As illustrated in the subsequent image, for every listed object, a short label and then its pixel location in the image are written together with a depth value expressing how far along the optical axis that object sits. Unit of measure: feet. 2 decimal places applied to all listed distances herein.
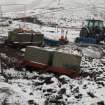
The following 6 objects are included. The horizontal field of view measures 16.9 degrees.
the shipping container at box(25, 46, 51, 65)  58.08
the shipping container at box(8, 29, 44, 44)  71.87
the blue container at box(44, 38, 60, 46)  77.46
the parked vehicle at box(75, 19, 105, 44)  83.30
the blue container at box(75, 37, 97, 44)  83.03
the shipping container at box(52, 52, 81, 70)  56.70
